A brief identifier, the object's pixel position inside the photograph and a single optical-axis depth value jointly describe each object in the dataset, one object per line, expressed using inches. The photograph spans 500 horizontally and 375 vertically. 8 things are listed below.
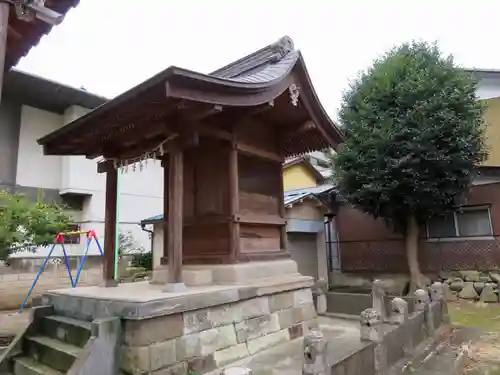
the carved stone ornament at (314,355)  132.4
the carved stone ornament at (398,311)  229.9
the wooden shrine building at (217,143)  198.2
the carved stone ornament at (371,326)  191.6
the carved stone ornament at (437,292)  319.3
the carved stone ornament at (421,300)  277.1
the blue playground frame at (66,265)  453.7
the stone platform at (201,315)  163.9
